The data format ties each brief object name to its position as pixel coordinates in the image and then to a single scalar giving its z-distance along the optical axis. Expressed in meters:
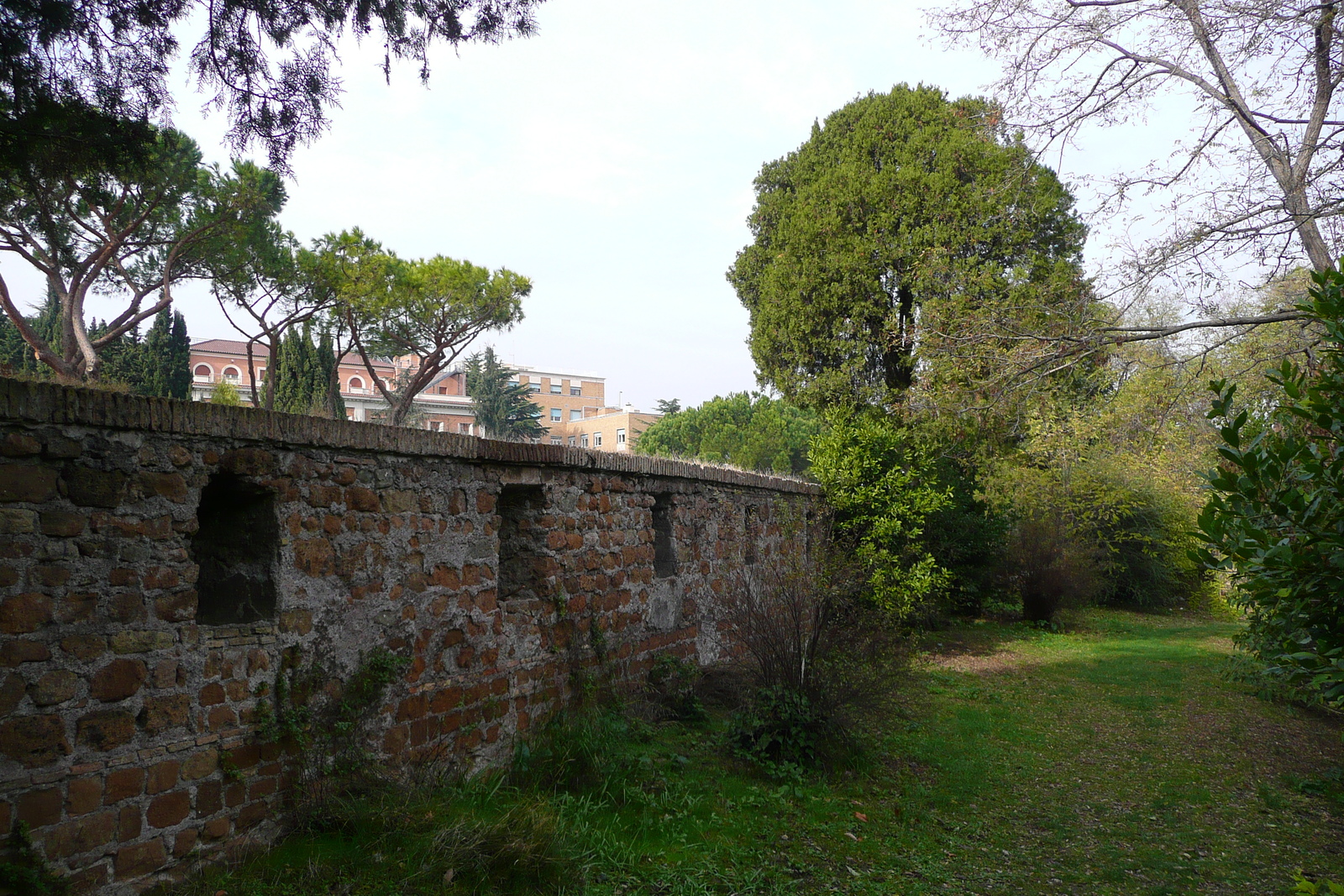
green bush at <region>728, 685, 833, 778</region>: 6.04
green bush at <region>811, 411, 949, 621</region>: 10.46
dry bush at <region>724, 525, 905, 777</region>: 6.09
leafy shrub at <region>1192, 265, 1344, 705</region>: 2.86
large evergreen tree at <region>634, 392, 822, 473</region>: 46.19
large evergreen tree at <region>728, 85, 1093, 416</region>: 15.12
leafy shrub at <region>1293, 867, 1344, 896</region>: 2.25
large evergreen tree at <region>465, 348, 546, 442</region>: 48.03
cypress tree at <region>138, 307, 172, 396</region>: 22.36
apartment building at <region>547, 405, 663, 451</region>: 58.38
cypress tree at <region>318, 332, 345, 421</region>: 25.66
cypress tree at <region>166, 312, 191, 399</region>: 23.41
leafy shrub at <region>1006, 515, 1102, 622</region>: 14.34
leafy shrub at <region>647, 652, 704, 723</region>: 6.98
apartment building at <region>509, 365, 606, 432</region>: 64.88
